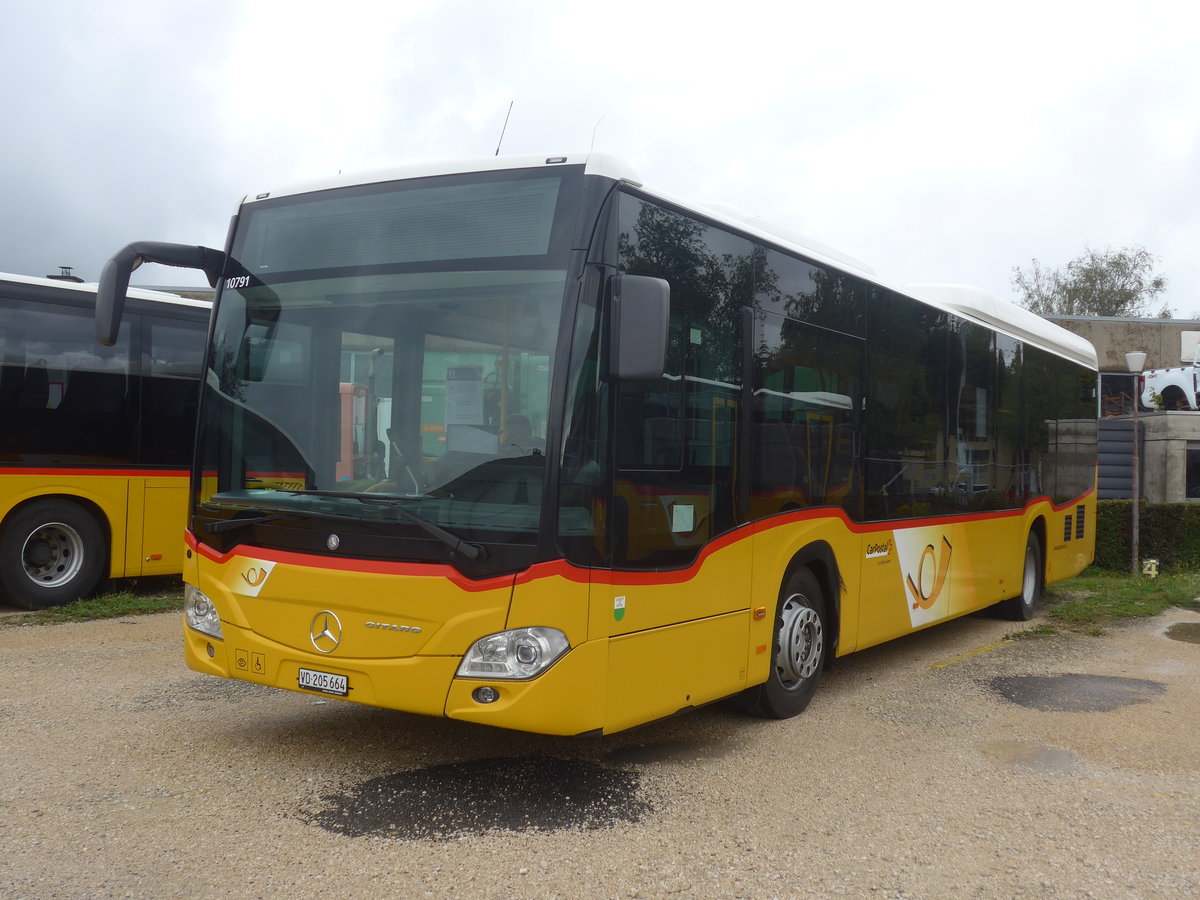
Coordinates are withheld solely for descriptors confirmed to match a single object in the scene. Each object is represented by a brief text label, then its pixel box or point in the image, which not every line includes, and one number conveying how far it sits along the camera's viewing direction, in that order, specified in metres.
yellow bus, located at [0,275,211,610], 10.04
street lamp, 15.59
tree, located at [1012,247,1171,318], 50.94
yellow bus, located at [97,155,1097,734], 4.68
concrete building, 25.86
